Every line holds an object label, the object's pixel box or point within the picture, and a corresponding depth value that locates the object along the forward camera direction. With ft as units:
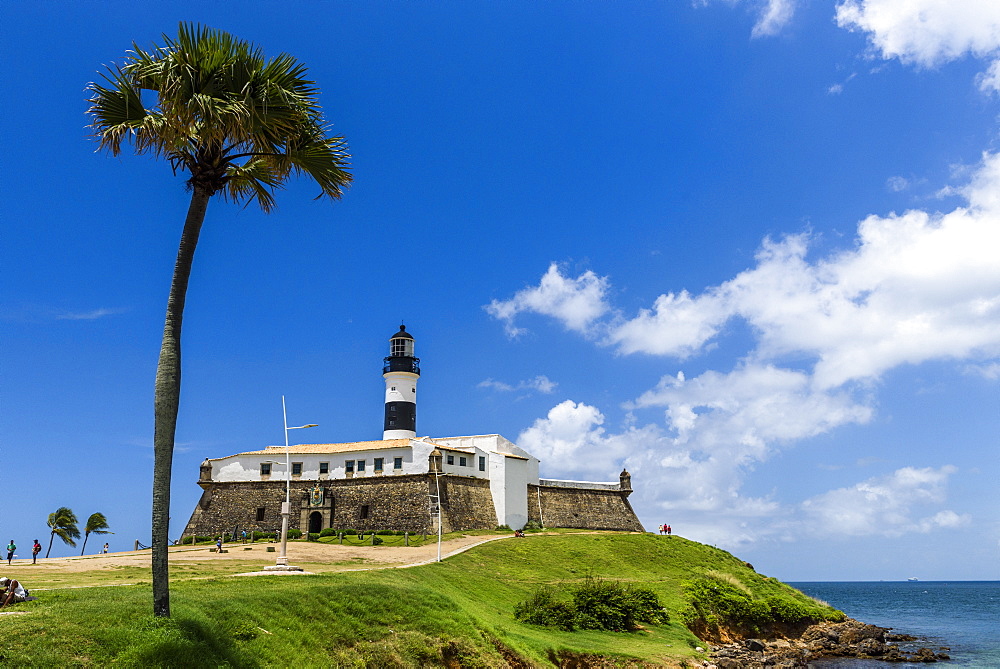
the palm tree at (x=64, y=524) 177.37
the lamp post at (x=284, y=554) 91.54
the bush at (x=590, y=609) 99.25
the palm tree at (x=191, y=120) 44.52
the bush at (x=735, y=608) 126.52
